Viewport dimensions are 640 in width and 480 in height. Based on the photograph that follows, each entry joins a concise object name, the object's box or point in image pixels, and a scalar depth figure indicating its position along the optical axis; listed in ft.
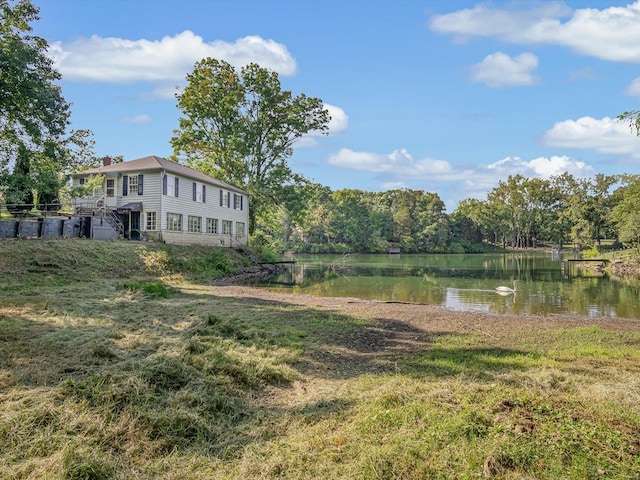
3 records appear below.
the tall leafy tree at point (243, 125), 116.78
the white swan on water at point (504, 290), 64.64
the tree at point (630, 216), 133.49
